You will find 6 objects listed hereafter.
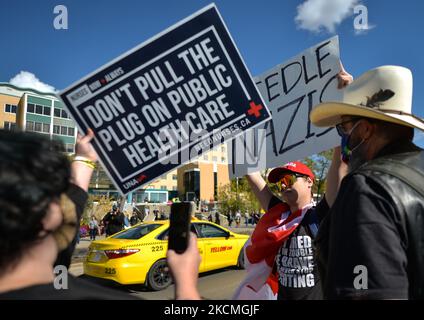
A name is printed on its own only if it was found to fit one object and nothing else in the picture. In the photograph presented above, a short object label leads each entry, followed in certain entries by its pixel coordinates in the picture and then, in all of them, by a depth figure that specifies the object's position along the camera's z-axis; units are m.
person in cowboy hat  1.26
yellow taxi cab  6.82
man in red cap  2.72
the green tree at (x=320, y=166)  27.17
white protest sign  2.78
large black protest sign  1.95
